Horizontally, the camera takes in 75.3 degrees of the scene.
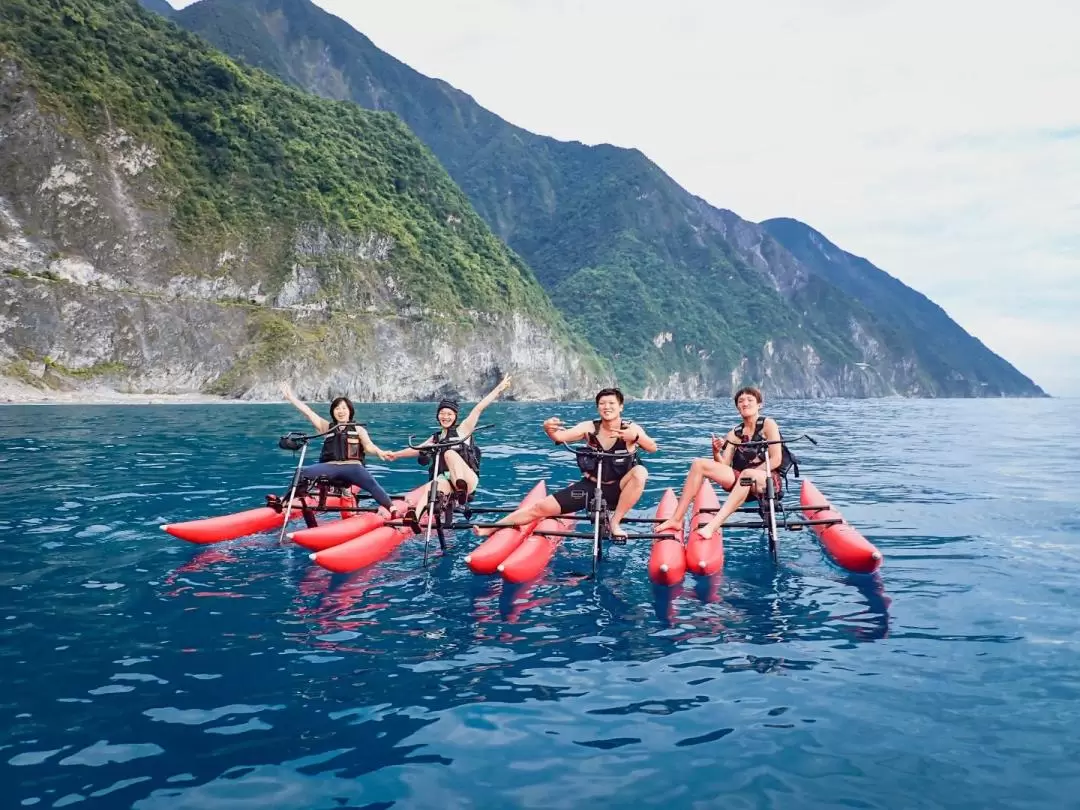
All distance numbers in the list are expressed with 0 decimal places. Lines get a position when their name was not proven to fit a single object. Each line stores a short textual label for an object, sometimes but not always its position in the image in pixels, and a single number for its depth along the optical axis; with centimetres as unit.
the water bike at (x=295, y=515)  921
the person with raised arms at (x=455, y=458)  998
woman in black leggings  979
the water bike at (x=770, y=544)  783
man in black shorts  859
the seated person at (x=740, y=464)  884
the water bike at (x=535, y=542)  779
